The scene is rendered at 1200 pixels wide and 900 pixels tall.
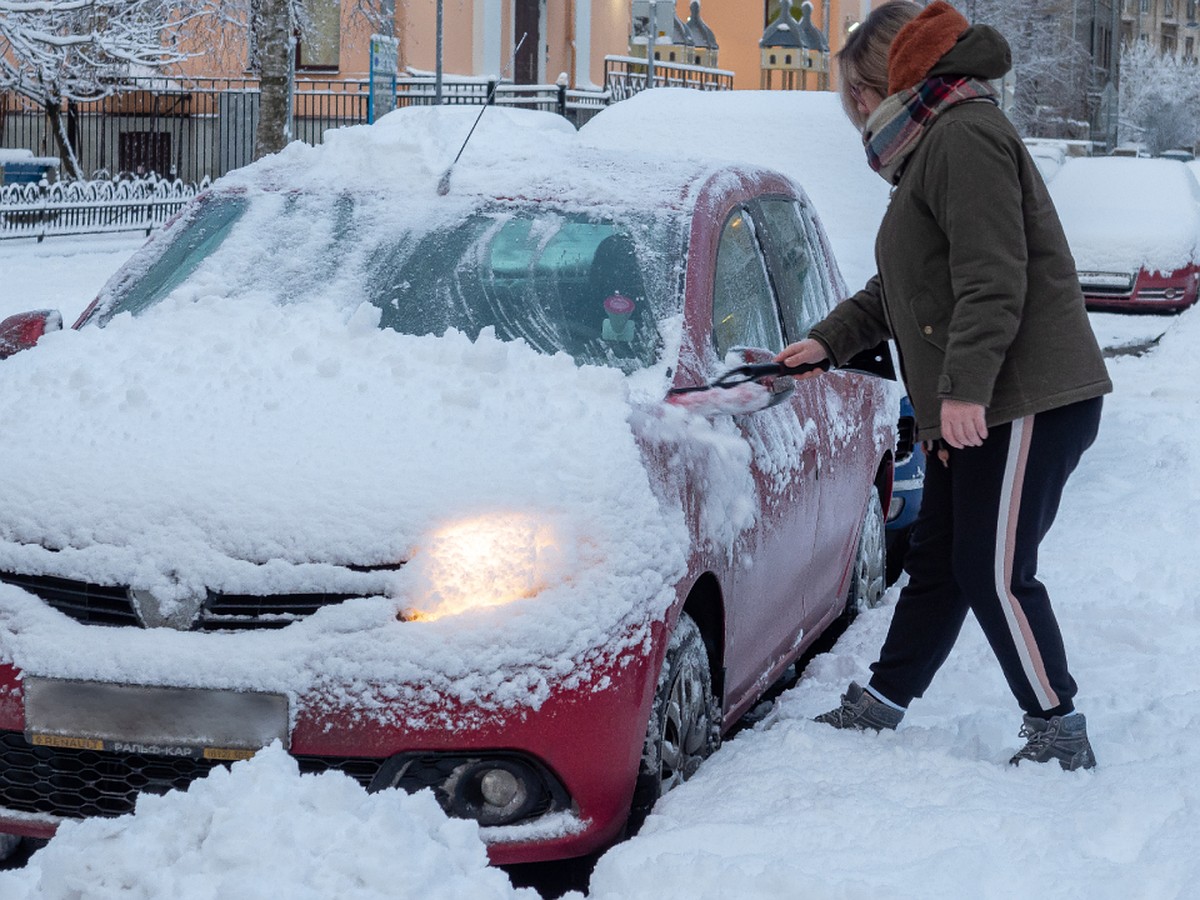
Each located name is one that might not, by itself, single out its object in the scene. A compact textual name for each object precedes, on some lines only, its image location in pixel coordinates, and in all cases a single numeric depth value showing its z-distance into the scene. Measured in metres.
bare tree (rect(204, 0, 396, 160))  20.05
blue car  6.55
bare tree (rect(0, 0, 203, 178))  17.44
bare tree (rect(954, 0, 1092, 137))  45.50
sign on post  16.28
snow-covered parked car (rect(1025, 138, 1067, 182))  19.73
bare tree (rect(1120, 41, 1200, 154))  73.31
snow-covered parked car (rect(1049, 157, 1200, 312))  16.64
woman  3.56
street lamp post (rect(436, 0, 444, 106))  18.16
